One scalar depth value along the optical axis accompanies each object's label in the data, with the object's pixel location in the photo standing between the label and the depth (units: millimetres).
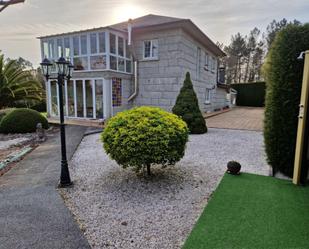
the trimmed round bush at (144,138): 3539
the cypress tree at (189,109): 8492
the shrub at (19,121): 9180
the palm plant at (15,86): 13984
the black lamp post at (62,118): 3871
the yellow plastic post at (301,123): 3389
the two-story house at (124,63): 10992
